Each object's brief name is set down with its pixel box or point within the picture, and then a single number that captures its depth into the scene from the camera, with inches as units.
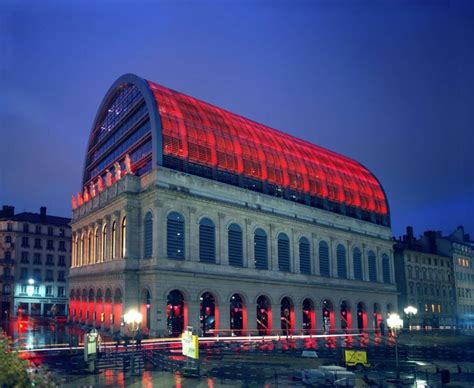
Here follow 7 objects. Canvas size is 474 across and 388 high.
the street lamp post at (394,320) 1535.9
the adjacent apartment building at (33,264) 4047.7
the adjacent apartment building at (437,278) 4094.5
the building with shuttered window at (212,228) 2303.2
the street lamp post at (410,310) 2173.4
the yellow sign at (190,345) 1186.0
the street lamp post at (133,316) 1601.9
